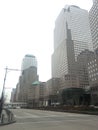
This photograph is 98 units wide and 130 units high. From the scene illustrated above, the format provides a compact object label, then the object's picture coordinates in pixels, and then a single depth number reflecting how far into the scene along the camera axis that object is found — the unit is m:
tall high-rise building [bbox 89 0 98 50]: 62.97
